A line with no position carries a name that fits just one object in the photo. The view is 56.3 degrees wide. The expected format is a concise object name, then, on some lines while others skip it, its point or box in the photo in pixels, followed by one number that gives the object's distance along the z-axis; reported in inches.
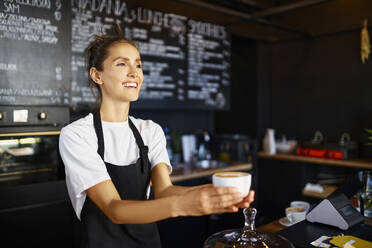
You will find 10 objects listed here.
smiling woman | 49.3
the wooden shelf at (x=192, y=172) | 121.8
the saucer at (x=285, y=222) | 70.3
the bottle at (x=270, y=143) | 171.0
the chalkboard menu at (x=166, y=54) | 118.9
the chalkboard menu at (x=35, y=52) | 91.7
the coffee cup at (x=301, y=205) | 75.7
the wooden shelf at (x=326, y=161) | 139.9
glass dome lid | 43.9
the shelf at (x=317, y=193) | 132.2
